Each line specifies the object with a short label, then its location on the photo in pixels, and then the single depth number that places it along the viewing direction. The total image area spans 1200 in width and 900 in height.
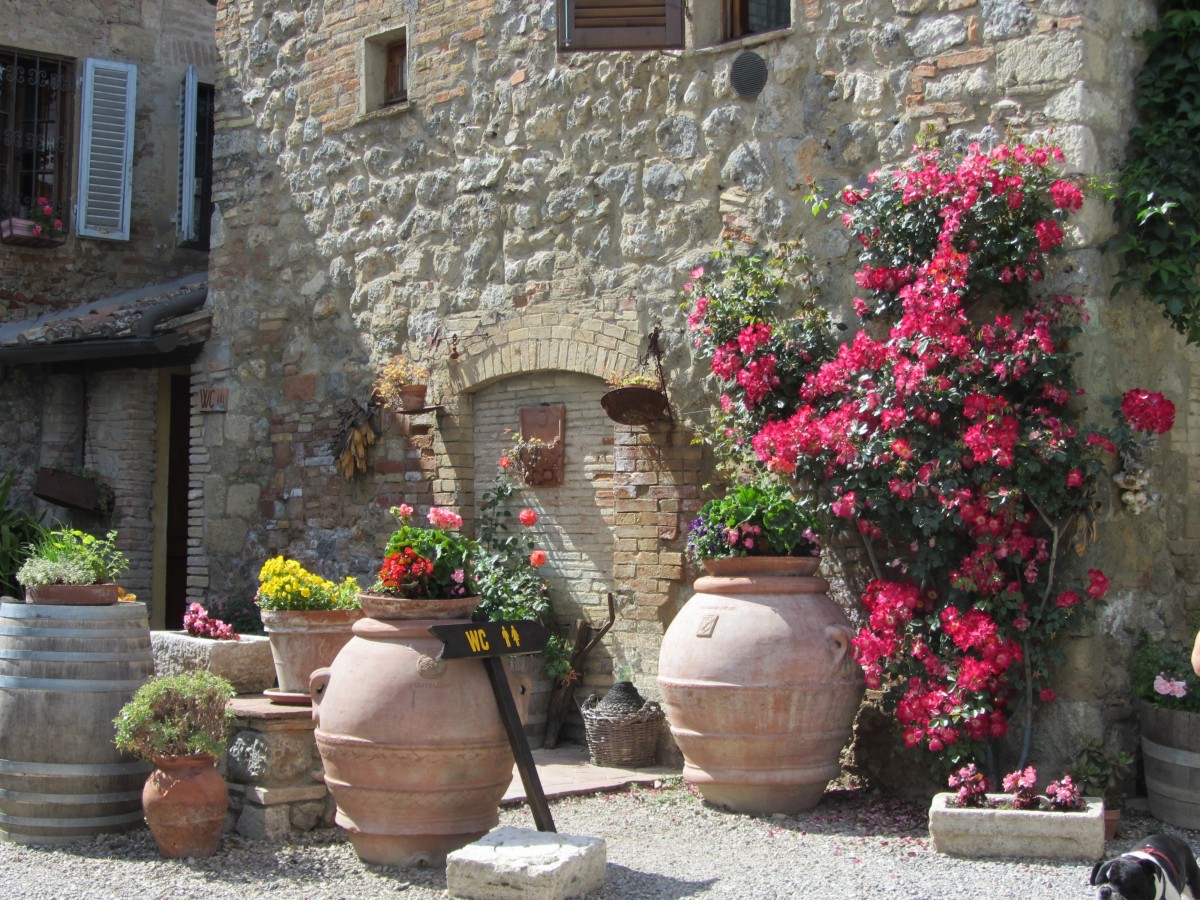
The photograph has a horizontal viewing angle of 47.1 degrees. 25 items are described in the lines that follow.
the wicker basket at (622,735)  6.61
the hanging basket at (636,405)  6.70
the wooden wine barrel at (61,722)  5.12
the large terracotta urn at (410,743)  4.73
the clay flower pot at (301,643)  5.70
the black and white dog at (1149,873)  3.63
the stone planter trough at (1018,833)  4.81
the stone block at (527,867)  4.28
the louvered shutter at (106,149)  10.64
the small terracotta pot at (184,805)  4.94
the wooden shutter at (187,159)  10.87
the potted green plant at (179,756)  4.92
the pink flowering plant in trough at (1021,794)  4.95
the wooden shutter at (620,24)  6.85
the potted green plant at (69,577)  5.25
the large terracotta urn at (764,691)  5.51
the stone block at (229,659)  6.09
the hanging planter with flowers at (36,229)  10.34
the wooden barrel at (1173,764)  5.21
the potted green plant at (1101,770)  5.28
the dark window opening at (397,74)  8.37
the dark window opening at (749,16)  6.82
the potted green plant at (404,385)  7.96
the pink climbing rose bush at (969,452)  5.33
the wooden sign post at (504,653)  4.70
